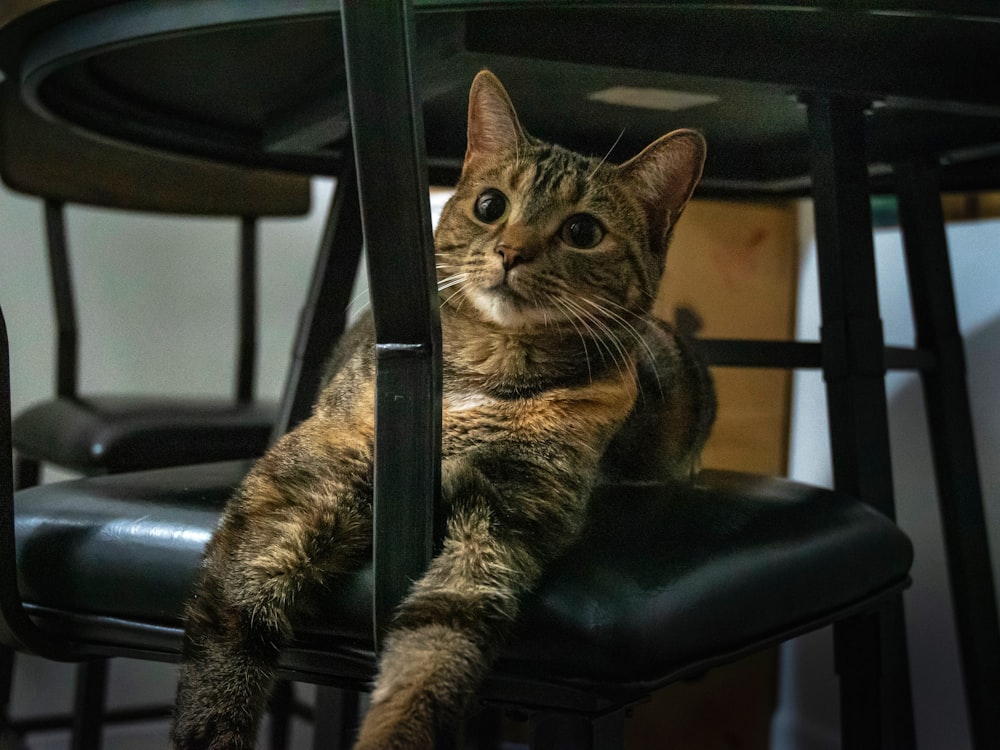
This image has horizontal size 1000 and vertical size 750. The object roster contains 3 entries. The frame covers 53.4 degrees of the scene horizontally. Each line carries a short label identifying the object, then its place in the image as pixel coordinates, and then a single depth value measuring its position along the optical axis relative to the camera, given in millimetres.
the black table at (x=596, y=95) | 495
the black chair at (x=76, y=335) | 1045
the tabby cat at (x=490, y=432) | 494
